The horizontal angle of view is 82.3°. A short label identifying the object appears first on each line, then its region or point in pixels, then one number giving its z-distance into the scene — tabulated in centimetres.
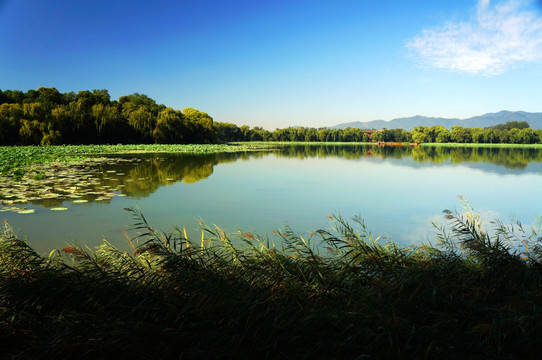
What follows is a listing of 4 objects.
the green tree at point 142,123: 4734
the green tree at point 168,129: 4822
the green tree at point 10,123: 3391
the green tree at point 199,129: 5616
